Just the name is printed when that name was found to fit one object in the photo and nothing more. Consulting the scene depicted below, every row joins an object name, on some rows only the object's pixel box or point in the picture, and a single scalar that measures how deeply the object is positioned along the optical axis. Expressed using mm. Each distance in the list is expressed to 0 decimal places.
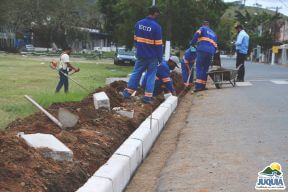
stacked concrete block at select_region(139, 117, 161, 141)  7680
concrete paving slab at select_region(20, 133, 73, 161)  5449
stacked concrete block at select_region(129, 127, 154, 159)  6883
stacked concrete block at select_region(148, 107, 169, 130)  8707
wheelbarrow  15046
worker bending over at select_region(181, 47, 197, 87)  15632
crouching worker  11906
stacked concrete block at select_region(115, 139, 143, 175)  6022
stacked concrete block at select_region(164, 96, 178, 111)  10715
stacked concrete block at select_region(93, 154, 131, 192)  5074
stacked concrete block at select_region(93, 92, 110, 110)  8984
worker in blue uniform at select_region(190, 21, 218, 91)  14484
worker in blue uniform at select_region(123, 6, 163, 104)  10516
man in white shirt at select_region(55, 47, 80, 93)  14223
